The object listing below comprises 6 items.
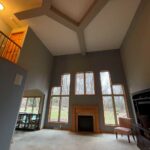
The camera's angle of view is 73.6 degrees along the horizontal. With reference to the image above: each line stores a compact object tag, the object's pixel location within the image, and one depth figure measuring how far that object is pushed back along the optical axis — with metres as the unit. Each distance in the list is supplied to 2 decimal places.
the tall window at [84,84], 6.50
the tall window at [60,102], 6.34
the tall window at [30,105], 6.43
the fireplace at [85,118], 5.70
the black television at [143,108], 2.72
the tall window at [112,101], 5.63
